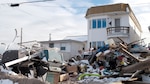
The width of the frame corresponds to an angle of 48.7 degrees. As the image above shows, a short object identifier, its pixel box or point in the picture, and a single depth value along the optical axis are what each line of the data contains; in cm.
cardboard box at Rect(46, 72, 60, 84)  968
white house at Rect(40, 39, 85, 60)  2712
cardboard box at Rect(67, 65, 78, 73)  1221
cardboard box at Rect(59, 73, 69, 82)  1005
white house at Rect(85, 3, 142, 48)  2156
